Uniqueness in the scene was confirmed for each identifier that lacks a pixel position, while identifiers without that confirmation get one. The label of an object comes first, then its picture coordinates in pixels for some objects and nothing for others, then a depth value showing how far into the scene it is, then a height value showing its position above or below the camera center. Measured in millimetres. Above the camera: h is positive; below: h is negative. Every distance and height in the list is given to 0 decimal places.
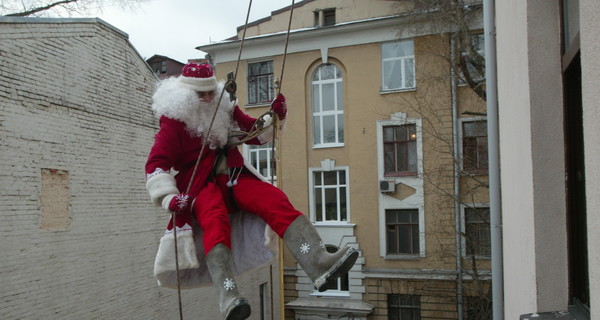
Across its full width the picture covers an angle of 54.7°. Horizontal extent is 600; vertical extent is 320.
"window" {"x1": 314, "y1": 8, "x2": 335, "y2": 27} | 20922 +5512
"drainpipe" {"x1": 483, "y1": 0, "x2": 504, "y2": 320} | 6250 +408
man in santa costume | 3482 -167
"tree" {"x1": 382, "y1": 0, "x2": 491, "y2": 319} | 17297 +1696
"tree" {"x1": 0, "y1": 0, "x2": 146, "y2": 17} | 14662 +4352
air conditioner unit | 19266 -590
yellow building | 18406 +704
